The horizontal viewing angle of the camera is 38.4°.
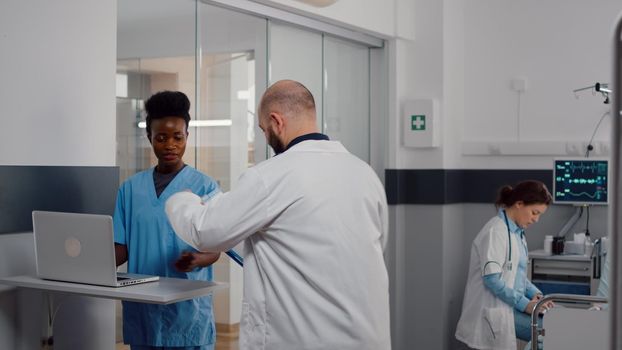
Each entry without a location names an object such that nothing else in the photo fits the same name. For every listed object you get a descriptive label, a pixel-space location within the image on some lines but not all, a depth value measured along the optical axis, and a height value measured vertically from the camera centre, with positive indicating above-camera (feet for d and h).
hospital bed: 13.46 -2.60
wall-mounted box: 21.99 +0.81
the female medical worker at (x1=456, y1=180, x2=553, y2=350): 17.38 -2.42
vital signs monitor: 21.16 -0.59
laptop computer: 10.25 -1.11
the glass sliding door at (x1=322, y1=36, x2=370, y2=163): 20.48 +1.46
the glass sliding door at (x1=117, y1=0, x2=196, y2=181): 14.15 +1.53
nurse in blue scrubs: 11.53 -1.11
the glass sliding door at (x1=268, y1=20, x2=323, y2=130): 18.25 +2.12
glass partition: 14.35 +1.51
